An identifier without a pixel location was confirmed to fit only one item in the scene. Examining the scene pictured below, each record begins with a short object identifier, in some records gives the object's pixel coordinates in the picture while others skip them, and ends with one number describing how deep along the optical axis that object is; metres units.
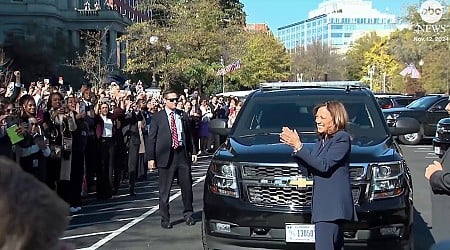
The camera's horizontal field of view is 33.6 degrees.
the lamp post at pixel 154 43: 37.33
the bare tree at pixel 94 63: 35.50
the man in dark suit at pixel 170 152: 9.89
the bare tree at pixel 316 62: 113.06
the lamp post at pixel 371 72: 104.76
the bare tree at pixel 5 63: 31.41
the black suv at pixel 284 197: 6.84
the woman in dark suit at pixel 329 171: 5.83
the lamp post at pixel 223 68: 42.44
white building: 195.73
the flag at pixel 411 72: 65.50
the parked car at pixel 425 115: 26.02
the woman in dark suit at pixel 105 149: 12.60
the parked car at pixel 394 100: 32.69
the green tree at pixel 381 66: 98.62
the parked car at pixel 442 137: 17.40
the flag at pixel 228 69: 40.18
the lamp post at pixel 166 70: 38.81
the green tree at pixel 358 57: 119.81
